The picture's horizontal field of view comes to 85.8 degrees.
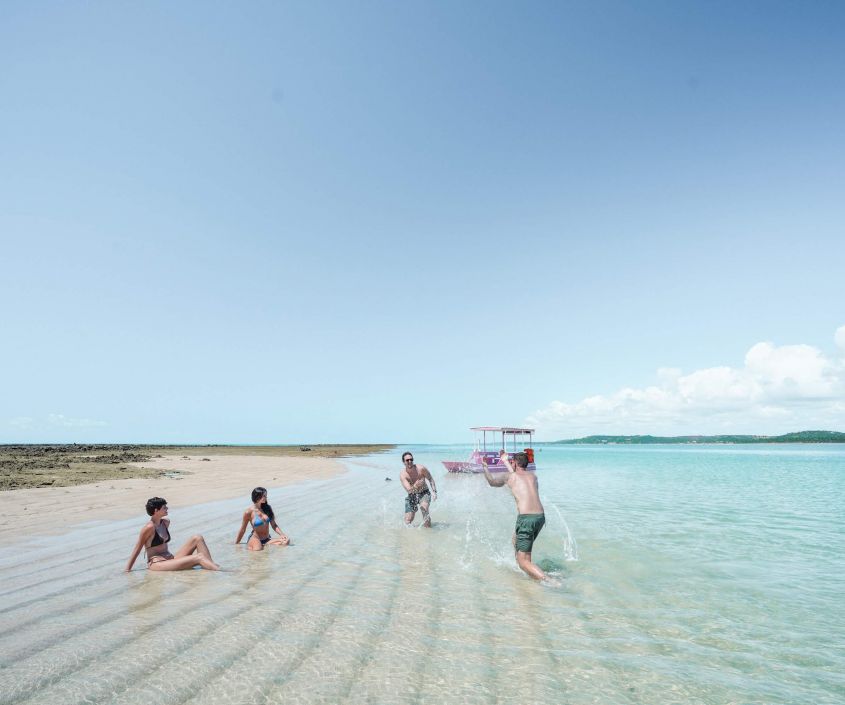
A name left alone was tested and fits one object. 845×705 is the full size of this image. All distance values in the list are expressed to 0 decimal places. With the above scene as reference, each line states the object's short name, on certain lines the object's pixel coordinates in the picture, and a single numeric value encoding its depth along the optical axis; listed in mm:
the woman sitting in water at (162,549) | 9328
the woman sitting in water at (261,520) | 11688
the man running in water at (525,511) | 9484
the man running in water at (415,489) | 14852
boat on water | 36312
